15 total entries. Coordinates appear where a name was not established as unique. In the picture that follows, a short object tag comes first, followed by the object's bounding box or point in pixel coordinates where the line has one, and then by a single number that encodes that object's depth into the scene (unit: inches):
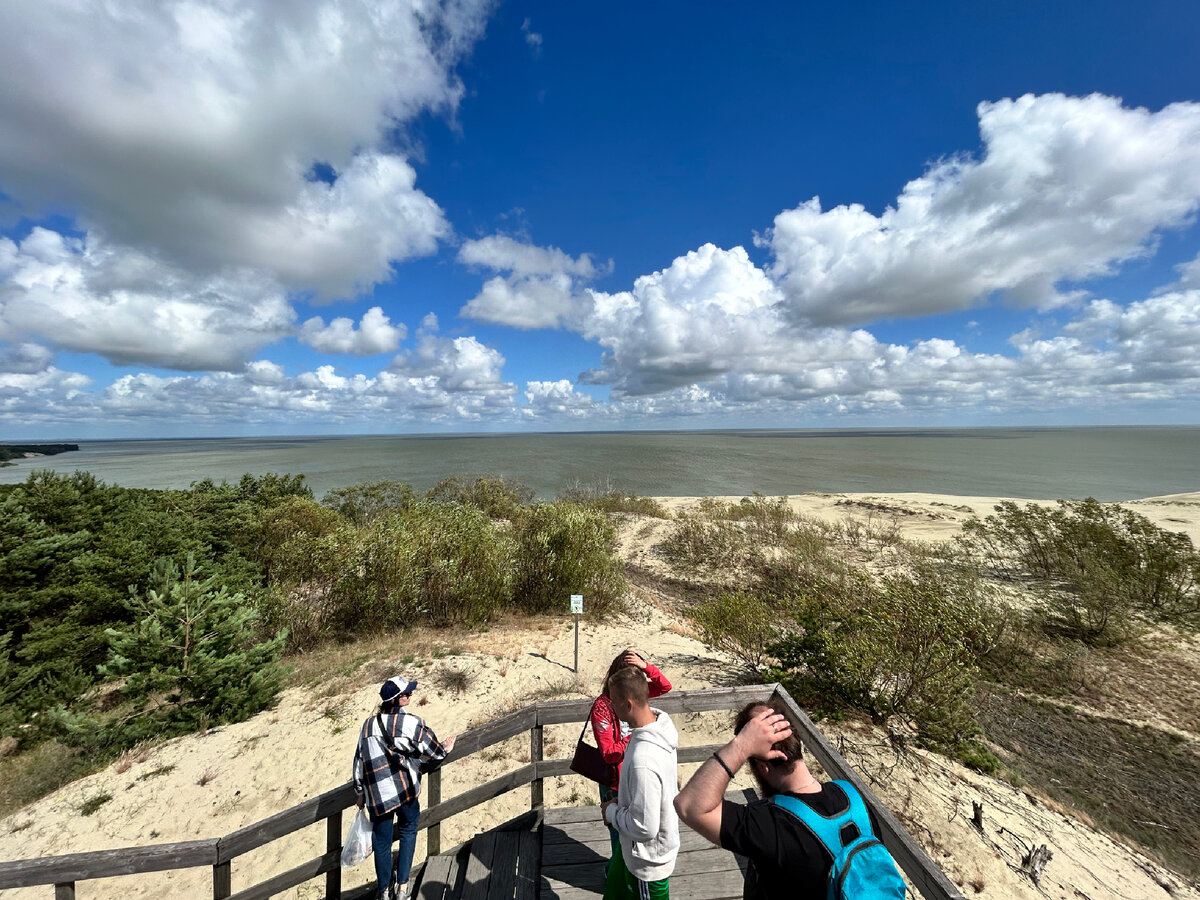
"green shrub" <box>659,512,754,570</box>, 673.6
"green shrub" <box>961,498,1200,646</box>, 388.5
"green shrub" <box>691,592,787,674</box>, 338.6
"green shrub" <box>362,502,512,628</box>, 428.8
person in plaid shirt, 125.3
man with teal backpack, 62.6
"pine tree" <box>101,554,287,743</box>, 261.7
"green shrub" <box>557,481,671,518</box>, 992.2
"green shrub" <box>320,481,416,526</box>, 855.9
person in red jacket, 111.1
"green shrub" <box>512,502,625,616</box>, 503.8
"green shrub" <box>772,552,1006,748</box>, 252.6
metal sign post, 336.8
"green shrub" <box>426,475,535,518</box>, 927.0
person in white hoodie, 85.7
